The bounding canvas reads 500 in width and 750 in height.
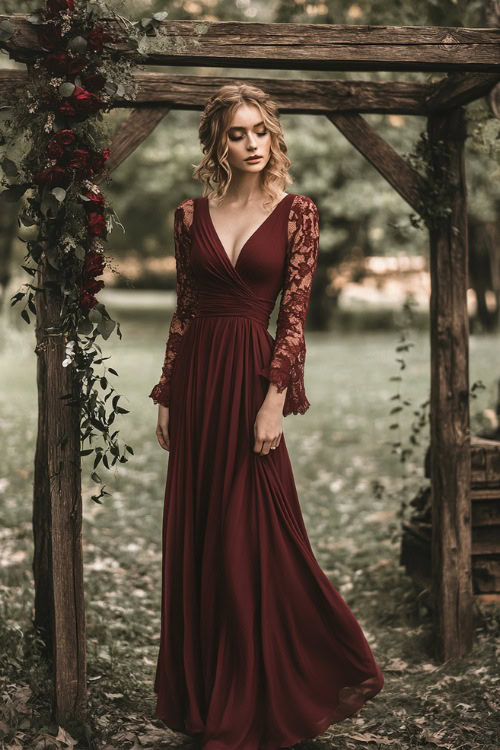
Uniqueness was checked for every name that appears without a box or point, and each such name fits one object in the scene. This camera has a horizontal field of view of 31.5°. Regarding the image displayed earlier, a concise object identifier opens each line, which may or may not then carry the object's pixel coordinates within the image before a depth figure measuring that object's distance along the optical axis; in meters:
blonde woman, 3.50
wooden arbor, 3.66
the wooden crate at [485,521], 5.09
